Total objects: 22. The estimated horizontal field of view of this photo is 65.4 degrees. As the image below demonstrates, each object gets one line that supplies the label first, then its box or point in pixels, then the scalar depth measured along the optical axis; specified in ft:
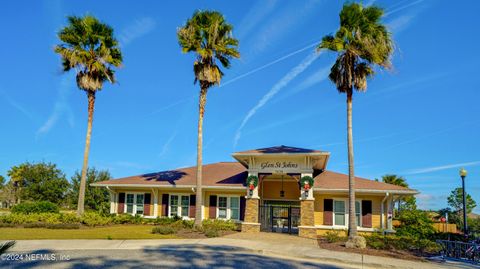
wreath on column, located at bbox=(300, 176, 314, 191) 68.28
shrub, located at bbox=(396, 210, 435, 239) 67.10
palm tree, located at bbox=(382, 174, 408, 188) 130.21
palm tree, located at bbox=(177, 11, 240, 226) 71.52
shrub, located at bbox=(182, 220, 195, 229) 72.62
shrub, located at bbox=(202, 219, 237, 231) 72.11
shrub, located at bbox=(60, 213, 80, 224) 73.41
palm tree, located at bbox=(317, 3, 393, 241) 57.98
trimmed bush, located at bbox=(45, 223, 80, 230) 67.46
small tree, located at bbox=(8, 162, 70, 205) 155.63
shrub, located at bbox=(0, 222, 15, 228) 68.85
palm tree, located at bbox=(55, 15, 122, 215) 81.00
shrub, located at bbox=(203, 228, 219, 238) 61.31
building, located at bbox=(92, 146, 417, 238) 69.92
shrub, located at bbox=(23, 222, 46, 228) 68.03
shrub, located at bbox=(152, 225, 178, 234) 64.03
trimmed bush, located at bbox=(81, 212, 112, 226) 72.83
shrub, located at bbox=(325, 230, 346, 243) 60.23
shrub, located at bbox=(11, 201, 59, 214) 88.38
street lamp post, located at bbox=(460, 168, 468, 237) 59.06
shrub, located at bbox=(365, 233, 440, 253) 53.31
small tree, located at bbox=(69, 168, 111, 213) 128.36
